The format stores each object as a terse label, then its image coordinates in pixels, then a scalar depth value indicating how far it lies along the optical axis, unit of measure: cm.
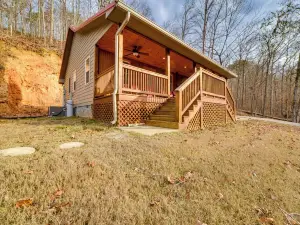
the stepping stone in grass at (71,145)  296
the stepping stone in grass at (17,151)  254
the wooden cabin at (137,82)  562
